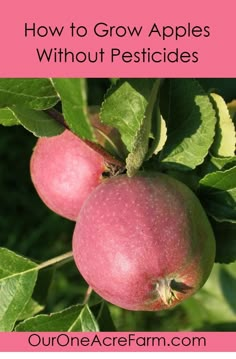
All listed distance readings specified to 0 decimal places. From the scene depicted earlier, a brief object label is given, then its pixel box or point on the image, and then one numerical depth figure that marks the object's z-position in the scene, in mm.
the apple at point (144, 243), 365
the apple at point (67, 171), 416
